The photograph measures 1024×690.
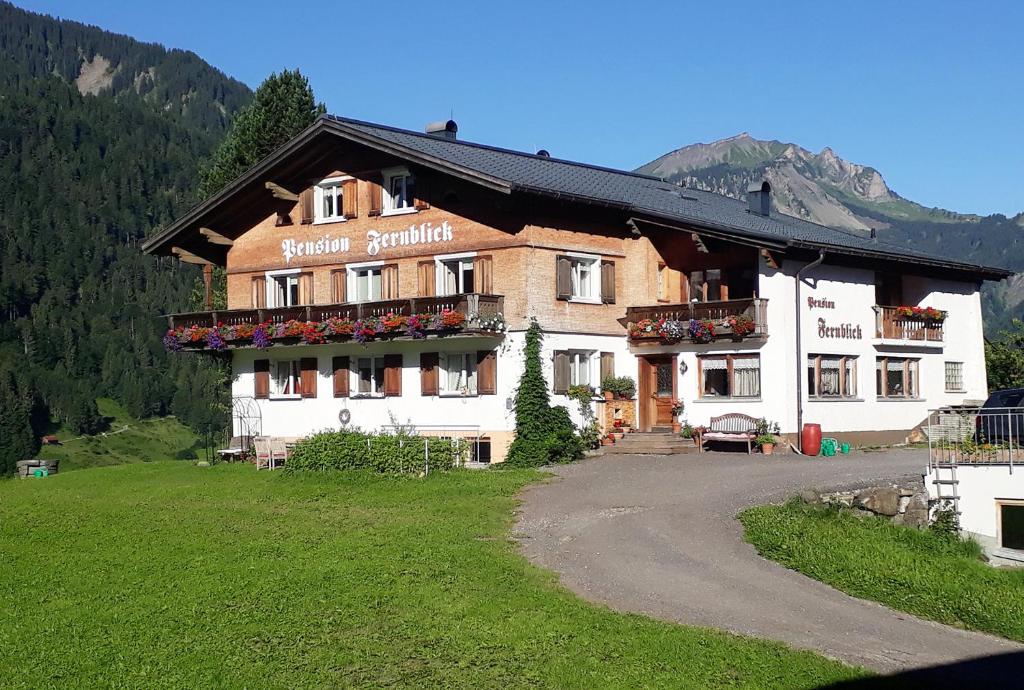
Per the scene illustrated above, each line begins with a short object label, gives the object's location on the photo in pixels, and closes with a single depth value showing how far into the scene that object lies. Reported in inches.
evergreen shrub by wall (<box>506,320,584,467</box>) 1282.0
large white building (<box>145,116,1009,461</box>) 1349.7
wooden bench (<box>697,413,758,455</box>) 1321.4
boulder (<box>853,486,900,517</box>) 921.5
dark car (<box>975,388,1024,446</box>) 958.4
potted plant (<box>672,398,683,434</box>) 1393.9
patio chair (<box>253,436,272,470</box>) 1364.4
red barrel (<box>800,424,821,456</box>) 1305.4
